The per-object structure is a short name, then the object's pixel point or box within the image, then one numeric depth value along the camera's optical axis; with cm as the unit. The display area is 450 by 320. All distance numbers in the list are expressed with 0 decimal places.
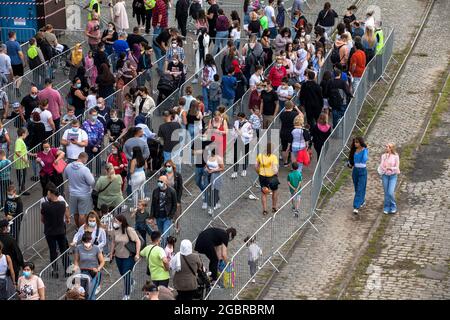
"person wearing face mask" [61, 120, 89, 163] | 2931
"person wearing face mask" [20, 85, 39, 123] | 3141
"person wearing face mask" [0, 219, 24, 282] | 2497
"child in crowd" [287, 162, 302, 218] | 2886
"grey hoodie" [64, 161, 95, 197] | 2733
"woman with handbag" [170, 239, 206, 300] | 2434
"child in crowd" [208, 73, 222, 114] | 3334
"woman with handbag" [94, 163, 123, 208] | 2736
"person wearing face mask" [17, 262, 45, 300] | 2400
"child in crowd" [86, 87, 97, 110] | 3186
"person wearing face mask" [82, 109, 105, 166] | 2988
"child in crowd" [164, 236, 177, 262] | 2478
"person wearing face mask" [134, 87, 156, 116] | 3138
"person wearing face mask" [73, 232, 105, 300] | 2500
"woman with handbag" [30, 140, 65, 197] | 2841
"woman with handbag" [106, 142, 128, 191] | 2850
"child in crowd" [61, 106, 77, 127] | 3072
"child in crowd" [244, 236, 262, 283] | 2605
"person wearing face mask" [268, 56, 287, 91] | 3341
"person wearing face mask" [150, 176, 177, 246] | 2683
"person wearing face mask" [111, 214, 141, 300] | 2525
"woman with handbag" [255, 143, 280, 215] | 2877
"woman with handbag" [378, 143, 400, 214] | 2917
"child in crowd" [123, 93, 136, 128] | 3145
